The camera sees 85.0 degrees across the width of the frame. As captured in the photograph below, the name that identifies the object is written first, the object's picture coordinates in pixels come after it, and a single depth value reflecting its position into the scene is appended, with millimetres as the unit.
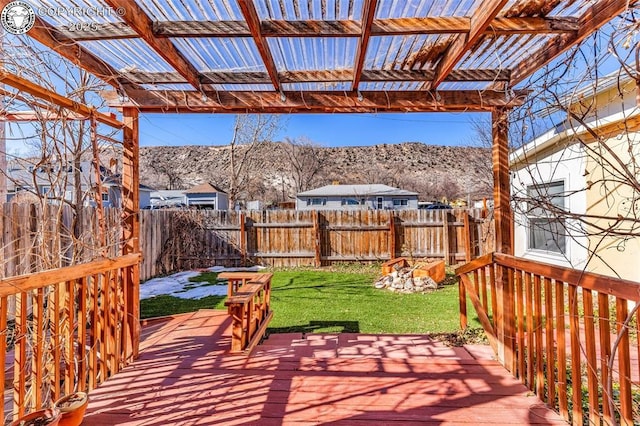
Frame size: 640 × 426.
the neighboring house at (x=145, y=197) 20800
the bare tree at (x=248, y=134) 14086
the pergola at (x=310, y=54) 2104
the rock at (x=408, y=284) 6441
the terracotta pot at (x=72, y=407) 1786
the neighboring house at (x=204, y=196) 24080
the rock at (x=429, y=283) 6488
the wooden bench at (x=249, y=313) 2959
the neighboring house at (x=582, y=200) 4121
